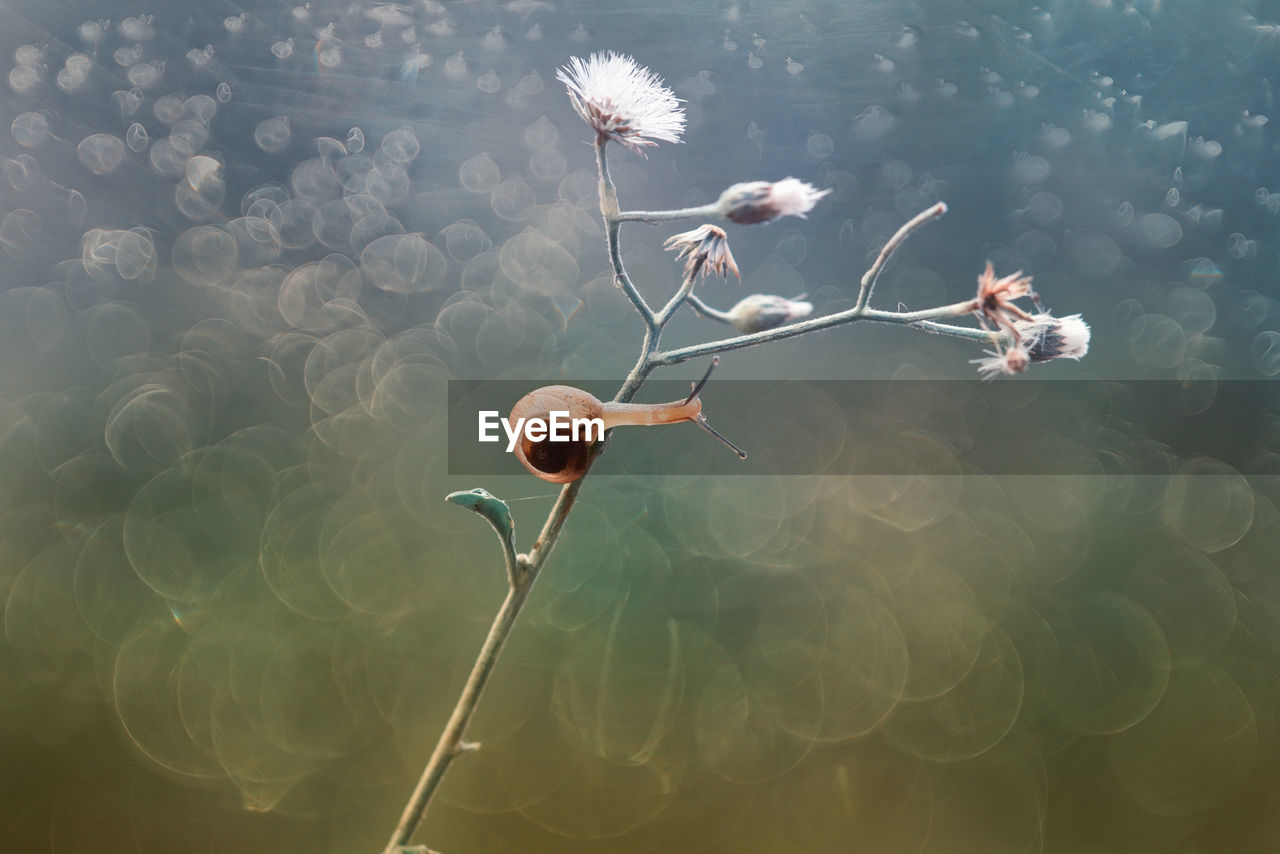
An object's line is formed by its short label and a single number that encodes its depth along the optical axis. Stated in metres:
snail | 0.13
